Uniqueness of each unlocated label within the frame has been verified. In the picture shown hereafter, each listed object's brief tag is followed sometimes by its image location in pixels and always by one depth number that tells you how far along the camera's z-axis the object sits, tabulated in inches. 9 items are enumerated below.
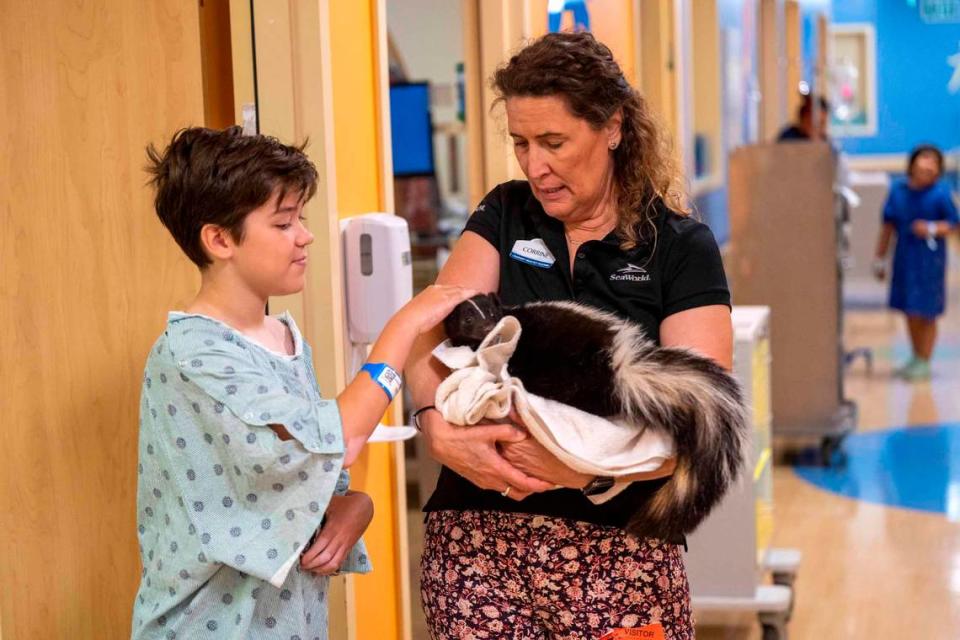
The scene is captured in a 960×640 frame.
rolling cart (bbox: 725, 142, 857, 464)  522.0
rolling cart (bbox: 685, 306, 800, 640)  324.2
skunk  136.2
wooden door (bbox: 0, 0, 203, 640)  183.3
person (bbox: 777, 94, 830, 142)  607.1
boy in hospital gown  137.6
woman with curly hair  148.8
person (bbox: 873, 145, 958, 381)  730.2
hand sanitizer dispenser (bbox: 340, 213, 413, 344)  212.4
